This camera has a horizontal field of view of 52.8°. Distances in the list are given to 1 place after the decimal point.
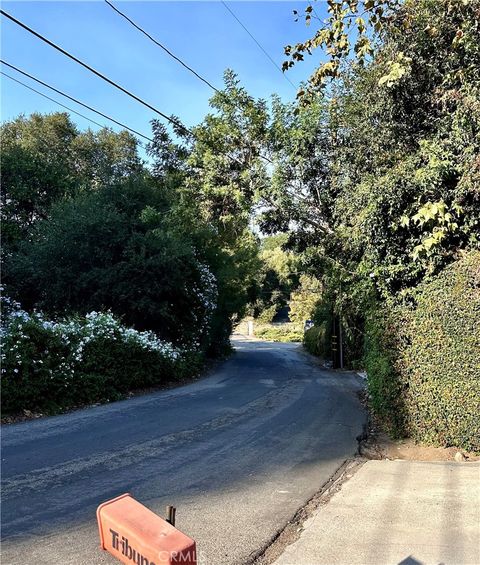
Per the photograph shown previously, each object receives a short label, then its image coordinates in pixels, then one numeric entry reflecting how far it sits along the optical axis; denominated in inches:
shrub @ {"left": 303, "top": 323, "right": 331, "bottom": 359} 1015.0
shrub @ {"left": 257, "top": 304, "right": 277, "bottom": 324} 2384.2
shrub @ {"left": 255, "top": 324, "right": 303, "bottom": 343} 2028.1
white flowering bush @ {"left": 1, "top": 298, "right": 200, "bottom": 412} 346.9
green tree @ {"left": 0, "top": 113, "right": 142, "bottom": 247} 755.4
